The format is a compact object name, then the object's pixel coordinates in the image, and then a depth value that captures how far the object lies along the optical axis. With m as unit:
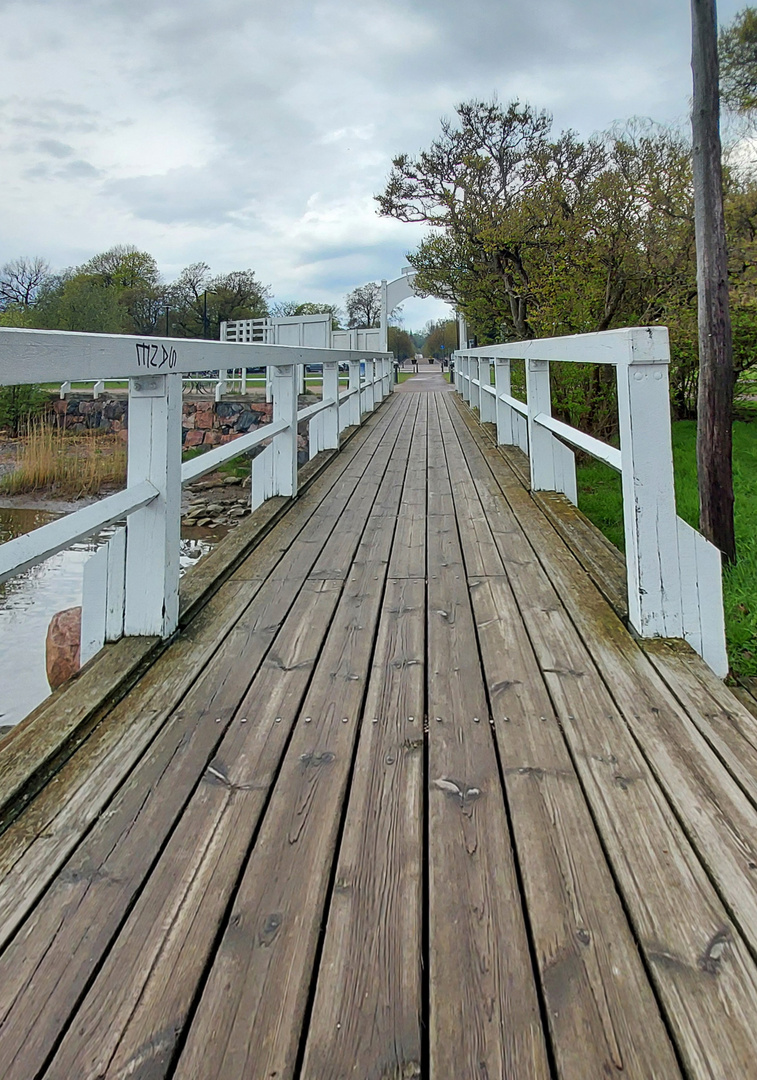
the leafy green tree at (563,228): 7.57
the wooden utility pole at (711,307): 4.04
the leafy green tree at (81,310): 25.36
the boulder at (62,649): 3.43
